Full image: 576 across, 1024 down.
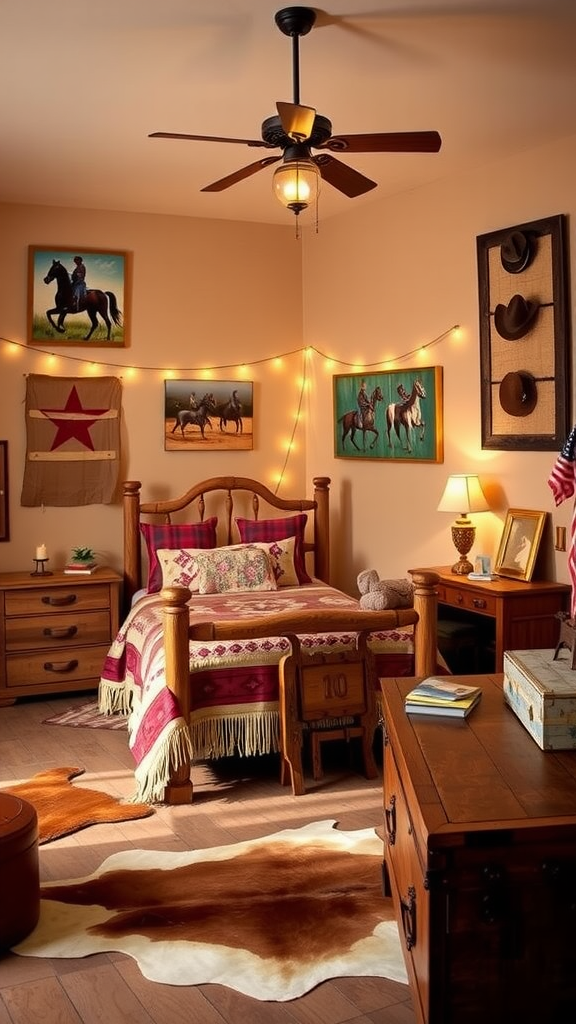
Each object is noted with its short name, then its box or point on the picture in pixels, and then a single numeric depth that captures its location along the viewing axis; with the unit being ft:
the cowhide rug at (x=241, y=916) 9.02
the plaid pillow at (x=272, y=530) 19.75
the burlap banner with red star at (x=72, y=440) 19.44
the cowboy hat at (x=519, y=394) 15.79
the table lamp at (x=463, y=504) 16.34
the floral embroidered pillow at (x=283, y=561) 18.95
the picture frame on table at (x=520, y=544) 15.48
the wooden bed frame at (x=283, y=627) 13.10
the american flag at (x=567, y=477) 9.30
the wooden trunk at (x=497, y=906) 6.22
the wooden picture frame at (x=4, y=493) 19.21
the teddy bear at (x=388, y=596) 14.32
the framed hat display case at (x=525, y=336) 15.15
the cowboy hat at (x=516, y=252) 15.58
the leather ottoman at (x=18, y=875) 9.20
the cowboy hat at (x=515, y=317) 15.69
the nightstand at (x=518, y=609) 14.85
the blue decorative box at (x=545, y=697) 7.36
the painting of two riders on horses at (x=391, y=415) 18.07
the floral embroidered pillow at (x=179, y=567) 18.08
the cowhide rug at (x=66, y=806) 12.37
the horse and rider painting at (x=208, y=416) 20.53
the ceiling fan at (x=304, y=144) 10.63
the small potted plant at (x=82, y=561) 18.89
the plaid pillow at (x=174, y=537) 18.86
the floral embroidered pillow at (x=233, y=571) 17.94
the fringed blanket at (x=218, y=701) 13.05
